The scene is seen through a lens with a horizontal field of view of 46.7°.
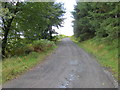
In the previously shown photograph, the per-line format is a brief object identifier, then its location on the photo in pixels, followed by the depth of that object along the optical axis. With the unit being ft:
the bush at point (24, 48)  40.05
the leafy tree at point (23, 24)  36.86
